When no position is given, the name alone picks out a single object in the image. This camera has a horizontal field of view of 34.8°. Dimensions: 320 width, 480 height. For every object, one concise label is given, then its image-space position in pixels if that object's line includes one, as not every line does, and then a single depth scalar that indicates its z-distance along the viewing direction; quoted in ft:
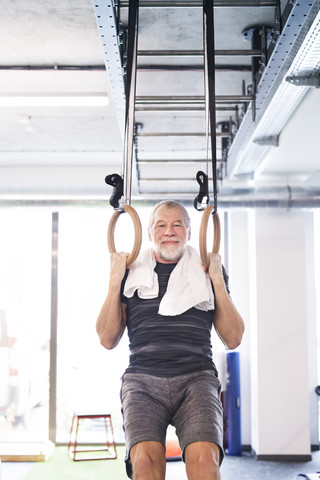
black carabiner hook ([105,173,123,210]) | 6.97
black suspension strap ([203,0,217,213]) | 6.68
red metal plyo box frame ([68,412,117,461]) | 16.40
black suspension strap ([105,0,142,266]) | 6.66
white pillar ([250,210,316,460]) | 16.28
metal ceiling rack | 6.96
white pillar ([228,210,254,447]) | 18.01
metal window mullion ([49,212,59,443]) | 18.54
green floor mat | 15.01
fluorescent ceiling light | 12.24
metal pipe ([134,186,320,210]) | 15.72
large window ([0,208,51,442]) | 18.60
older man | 6.31
